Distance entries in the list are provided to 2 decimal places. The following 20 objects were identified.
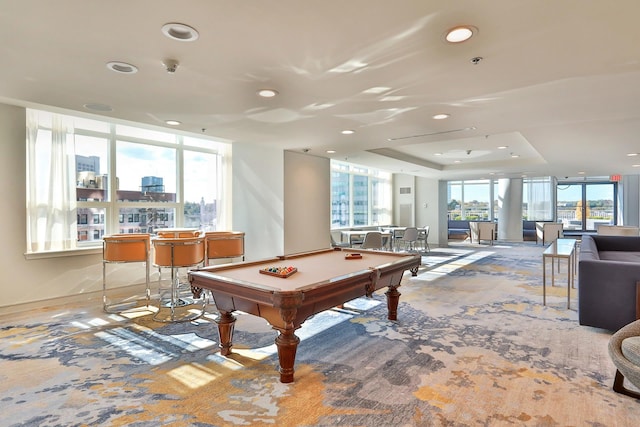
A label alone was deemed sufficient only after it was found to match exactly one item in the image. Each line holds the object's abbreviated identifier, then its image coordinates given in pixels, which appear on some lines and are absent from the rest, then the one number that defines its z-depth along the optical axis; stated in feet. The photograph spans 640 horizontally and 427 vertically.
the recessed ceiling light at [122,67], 8.69
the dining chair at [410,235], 30.99
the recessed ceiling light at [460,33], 6.99
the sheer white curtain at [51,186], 14.83
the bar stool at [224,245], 15.66
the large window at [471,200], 50.54
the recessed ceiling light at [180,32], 7.00
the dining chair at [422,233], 32.89
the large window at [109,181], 15.21
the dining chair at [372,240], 25.88
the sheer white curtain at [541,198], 45.42
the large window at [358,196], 35.65
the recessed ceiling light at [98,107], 12.07
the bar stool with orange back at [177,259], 13.19
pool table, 7.89
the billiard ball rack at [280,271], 9.59
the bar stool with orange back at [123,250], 13.96
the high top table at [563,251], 14.42
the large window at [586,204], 50.96
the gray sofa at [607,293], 10.92
